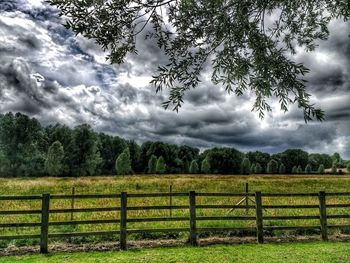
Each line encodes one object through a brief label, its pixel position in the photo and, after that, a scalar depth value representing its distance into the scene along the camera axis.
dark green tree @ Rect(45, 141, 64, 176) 72.06
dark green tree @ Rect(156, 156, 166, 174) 87.12
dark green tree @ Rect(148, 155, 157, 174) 113.75
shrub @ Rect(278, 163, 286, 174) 145.88
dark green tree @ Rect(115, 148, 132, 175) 71.62
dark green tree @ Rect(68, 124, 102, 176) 84.38
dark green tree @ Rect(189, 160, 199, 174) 110.31
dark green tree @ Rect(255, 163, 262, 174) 148.19
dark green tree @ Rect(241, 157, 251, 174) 131.12
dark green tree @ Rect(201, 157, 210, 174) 109.00
